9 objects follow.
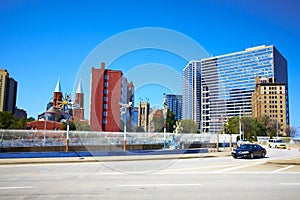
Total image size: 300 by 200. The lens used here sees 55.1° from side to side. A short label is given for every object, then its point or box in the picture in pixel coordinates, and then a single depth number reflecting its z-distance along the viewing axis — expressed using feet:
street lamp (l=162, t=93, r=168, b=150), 93.34
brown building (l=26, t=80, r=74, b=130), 293.64
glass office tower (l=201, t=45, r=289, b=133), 567.18
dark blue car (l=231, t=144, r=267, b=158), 87.76
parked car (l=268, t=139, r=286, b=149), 173.08
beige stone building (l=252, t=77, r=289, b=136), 470.80
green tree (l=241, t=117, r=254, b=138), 340.55
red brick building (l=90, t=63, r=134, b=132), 229.25
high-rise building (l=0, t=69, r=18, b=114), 468.75
